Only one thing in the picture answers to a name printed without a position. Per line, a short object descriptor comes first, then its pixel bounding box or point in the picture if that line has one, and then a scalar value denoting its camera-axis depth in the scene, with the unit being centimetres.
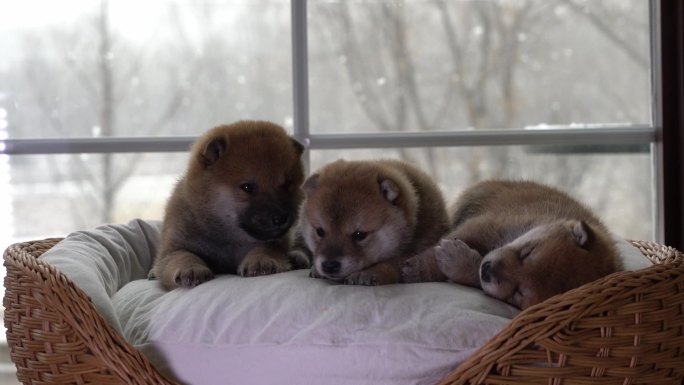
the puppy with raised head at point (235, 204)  282
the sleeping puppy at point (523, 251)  228
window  462
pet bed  199
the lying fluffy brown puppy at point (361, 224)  254
